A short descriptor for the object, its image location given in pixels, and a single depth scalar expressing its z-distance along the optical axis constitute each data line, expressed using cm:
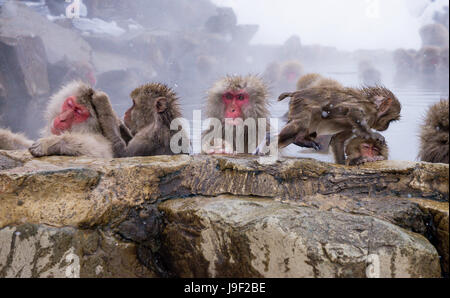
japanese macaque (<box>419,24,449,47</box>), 371
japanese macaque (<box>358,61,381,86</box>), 365
